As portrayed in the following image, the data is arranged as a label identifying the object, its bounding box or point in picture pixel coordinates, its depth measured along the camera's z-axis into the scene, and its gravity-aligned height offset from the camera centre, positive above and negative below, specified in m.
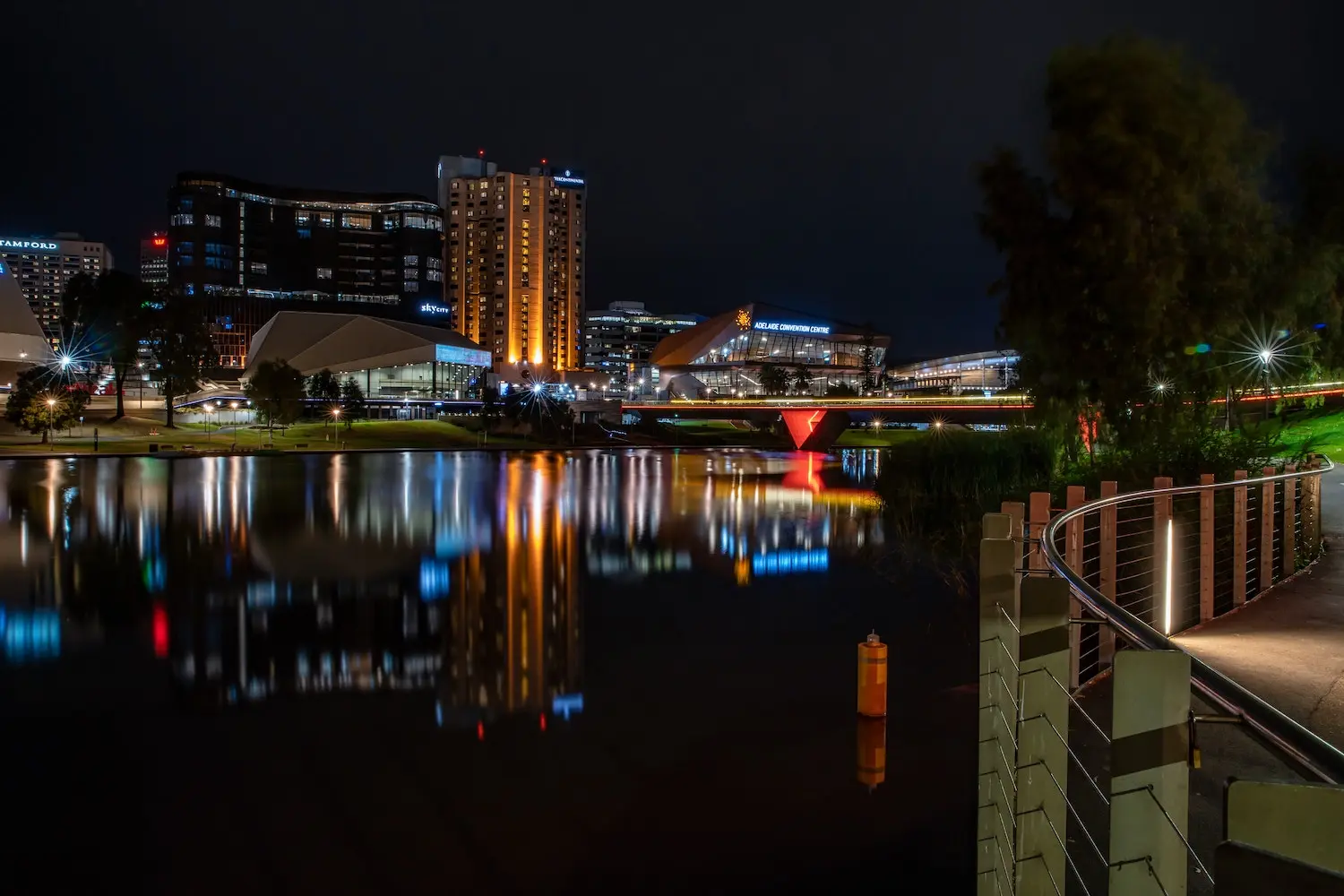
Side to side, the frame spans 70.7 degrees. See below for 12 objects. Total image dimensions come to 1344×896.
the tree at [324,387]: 80.56 +4.29
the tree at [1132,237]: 20.52 +4.67
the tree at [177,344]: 62.16 +6.08
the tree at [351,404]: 77.06 +2.76
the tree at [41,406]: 49.62 +1.53
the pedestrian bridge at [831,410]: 51.97 +1.92
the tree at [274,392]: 62.19 +2.92
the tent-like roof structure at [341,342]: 103.19 +10.62
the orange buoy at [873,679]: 7.96 -2.06
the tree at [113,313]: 59.97 +7.79
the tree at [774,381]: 108.38 +6.90
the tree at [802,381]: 109.38 +7.00
